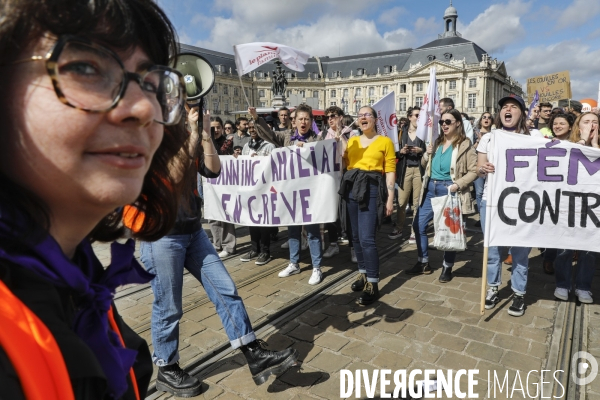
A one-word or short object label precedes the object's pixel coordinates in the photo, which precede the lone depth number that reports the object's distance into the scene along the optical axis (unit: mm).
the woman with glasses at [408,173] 6844
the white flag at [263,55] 5234
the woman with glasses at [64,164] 630
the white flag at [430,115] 5391
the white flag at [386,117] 6535
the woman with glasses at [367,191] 4324
